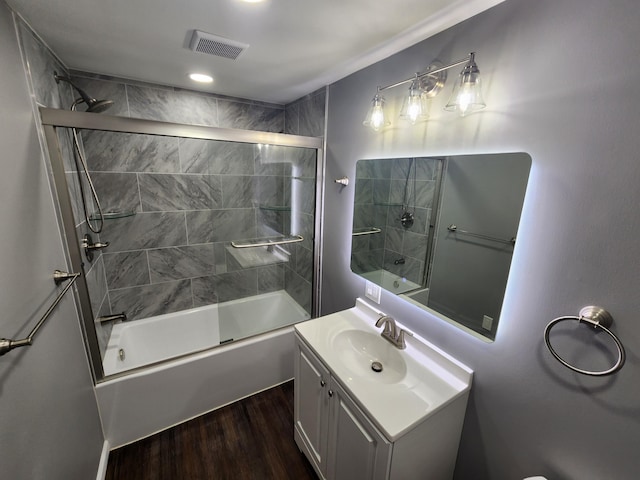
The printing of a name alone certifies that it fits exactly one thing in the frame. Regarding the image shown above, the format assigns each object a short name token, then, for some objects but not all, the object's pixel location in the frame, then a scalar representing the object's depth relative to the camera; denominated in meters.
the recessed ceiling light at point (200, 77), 1.84
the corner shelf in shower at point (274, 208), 2.48
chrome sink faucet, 1.37
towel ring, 0.73
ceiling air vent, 1.28
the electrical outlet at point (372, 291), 1.62
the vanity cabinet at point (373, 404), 0.98
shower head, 1.51
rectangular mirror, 1.02
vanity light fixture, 0.98
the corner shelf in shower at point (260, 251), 2.27
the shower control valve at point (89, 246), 1.58
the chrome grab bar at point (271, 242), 2.29
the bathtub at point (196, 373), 1.60
